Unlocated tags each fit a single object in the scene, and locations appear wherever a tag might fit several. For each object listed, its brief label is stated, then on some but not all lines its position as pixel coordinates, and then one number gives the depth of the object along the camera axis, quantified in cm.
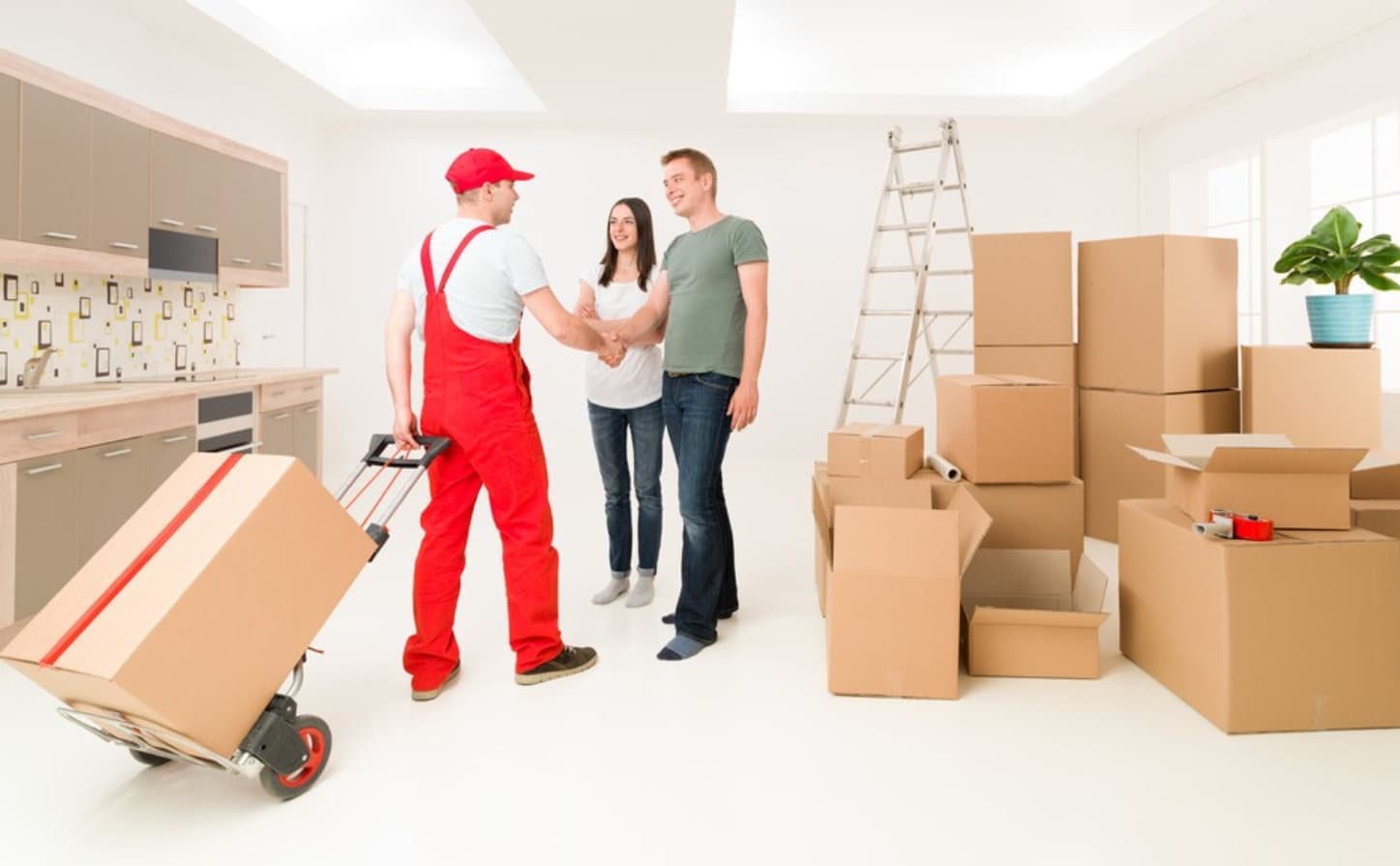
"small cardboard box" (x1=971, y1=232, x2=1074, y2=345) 386
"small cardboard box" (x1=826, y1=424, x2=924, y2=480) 277
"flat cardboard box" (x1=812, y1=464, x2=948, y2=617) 268
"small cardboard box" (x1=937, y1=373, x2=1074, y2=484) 281
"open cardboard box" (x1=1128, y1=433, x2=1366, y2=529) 210
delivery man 218
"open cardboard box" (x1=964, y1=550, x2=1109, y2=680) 237
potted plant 335
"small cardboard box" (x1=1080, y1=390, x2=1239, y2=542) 365
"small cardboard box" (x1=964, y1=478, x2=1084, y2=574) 282
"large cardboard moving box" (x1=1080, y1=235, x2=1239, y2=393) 361
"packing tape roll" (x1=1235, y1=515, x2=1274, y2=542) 202
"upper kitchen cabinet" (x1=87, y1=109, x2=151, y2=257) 340
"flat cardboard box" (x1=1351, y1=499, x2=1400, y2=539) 232
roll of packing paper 296
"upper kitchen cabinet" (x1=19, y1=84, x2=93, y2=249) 302
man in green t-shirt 256
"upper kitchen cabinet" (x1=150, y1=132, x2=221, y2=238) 379
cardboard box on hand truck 153
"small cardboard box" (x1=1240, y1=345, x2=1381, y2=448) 343
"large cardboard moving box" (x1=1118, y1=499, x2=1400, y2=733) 200
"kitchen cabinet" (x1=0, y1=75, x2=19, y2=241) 290
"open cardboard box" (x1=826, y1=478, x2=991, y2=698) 223
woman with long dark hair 298
